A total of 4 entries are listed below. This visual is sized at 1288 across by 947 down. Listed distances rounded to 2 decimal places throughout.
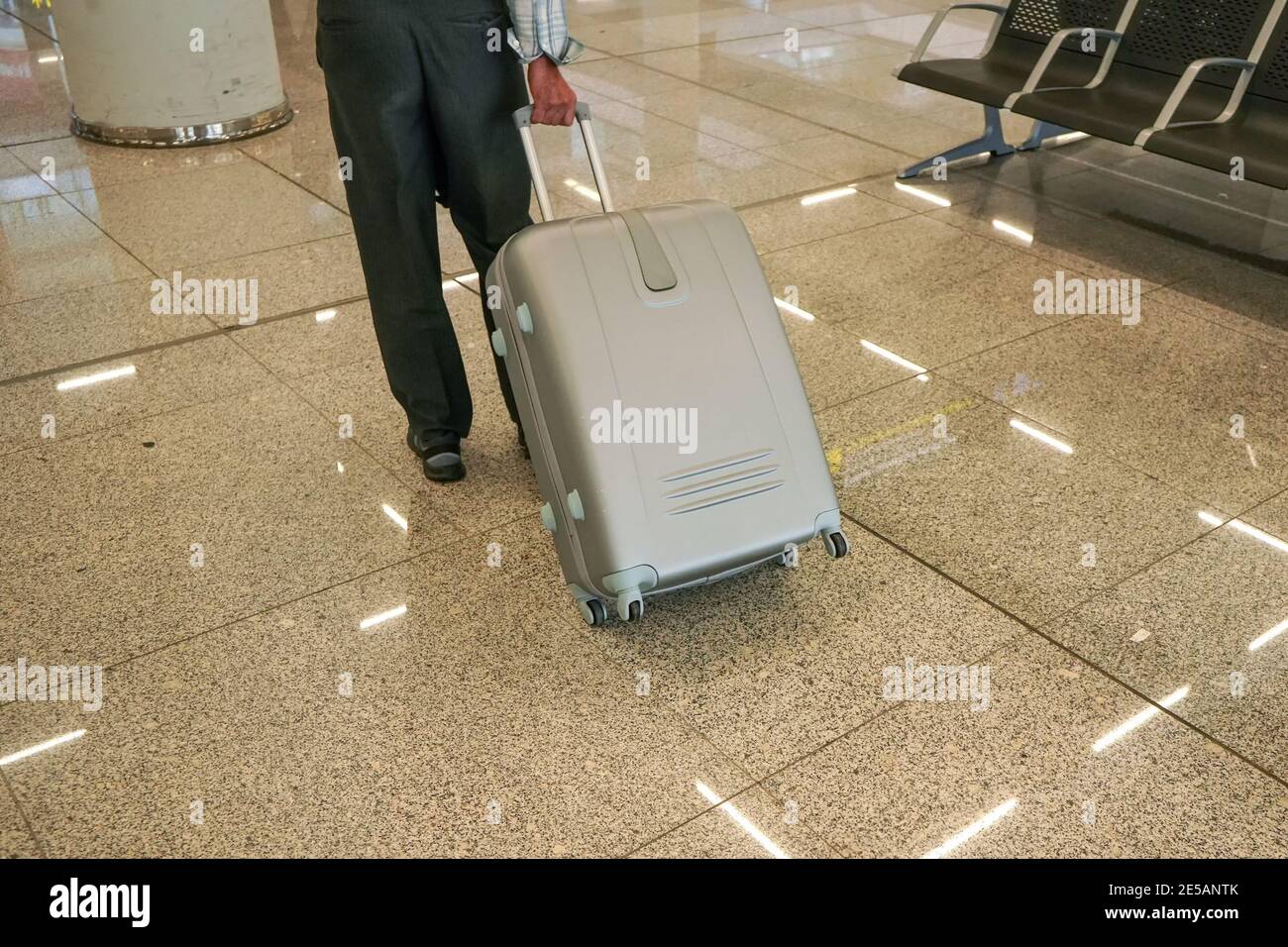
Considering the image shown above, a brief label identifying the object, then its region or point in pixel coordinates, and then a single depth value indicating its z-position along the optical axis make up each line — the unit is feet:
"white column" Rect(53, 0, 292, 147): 17.21
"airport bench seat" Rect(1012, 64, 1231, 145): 14.23
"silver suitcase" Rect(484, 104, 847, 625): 7.32
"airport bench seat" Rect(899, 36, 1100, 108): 15.84
